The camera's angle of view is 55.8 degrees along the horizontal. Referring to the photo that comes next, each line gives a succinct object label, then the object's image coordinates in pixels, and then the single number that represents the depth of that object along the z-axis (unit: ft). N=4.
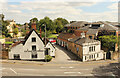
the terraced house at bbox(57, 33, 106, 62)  113.93
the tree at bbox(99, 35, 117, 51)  134.49
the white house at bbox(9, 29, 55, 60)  112.16
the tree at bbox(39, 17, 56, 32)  358.25
